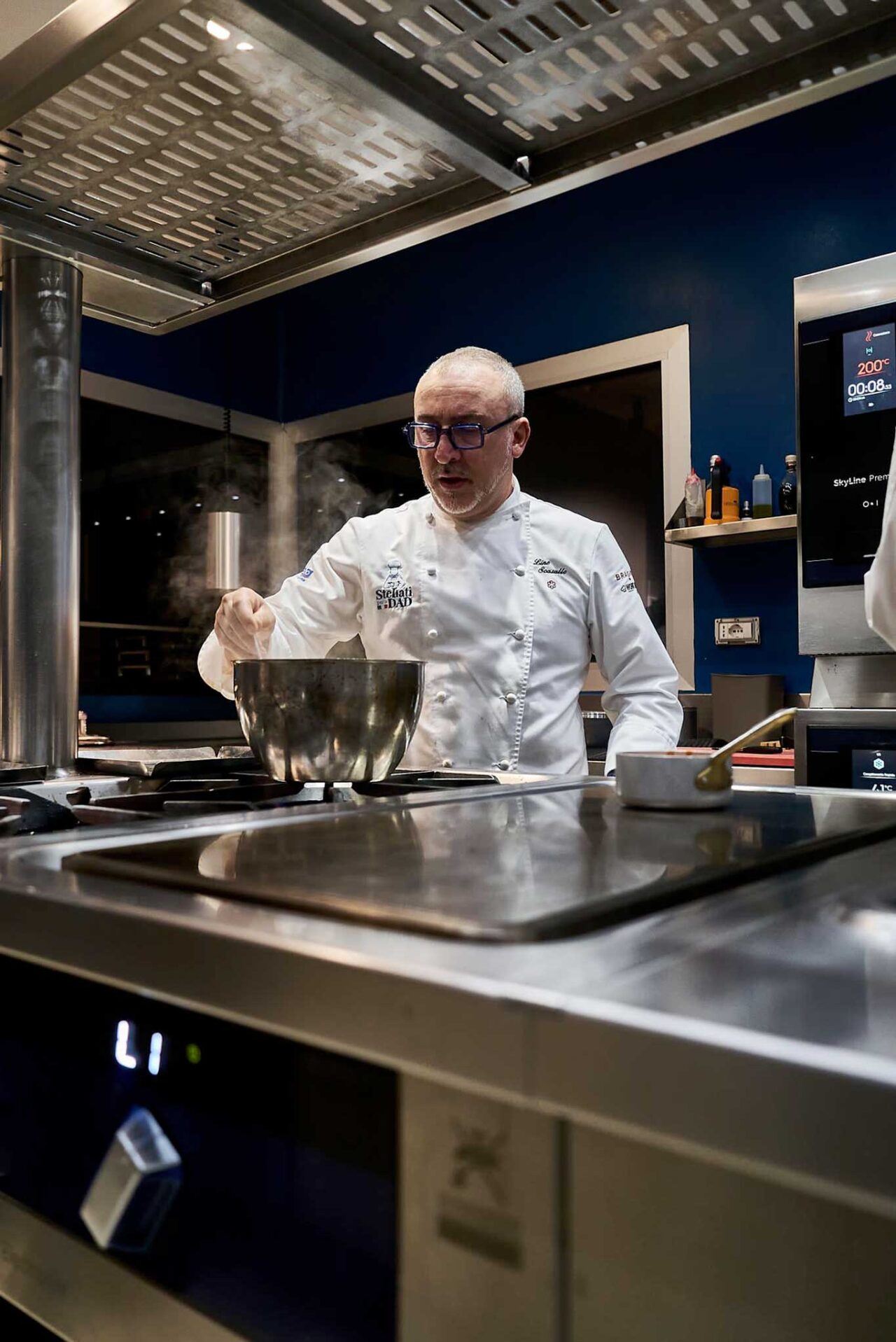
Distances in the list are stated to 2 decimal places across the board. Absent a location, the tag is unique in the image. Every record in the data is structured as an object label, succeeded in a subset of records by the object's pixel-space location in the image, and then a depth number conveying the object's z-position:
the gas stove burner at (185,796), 0.91
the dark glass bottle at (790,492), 3.23
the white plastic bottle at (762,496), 3.29
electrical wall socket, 3.51
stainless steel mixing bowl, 1.01
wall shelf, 3.19
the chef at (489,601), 2.03
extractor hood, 1.00
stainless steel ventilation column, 1.67
